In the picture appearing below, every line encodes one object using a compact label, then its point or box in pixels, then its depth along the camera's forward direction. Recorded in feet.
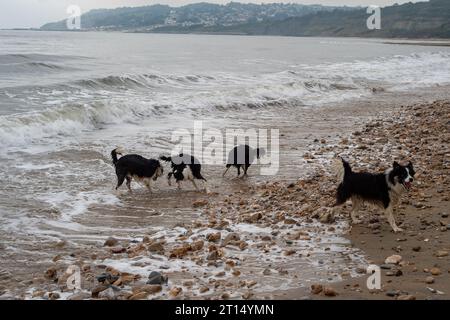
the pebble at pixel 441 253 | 20.07
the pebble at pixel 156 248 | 22.54
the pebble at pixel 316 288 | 17.42
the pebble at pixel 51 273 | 20.03
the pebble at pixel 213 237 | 23.93
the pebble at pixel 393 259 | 19.80
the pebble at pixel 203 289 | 18.10
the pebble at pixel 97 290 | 18.10
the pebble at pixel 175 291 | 17.85
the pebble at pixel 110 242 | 23.81
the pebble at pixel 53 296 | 17.98
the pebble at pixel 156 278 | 18.83
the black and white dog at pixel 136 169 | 34.04
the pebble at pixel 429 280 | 17.49
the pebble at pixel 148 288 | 18.21
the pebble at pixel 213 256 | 21.37
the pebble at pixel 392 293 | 16.55
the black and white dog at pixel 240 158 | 37.83
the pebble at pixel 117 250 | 22.84
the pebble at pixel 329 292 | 17.07
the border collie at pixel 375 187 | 23.95
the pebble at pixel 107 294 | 17.89
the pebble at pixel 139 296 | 17.60
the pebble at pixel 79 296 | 17.95
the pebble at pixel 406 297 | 16.03
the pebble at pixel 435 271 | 18.30
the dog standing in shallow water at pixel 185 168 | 34.76
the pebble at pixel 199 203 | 31.19
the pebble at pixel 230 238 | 23.51
